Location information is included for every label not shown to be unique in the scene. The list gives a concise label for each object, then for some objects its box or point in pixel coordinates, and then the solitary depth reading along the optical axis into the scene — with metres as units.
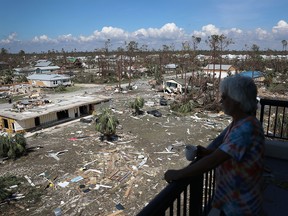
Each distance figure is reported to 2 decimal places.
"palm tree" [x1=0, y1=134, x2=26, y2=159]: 14.96
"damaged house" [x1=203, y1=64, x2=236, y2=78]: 43.50
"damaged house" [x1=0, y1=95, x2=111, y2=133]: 20.23
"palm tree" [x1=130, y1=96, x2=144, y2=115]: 24.00
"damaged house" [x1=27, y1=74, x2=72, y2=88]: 42.38
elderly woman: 1.76
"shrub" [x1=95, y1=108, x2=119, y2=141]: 17.22
